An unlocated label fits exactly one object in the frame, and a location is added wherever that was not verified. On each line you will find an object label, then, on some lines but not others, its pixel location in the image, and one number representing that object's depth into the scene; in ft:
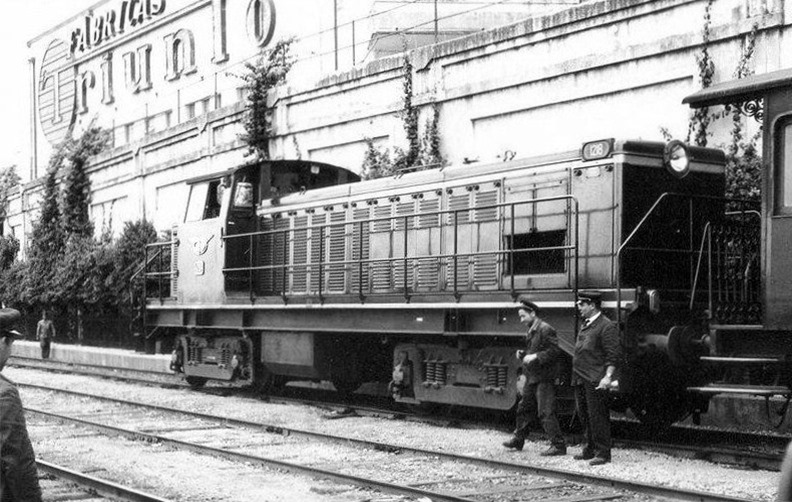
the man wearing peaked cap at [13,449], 17.66
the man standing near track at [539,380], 39.17
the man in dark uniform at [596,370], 37.04
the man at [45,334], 108.27
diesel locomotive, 41.86
